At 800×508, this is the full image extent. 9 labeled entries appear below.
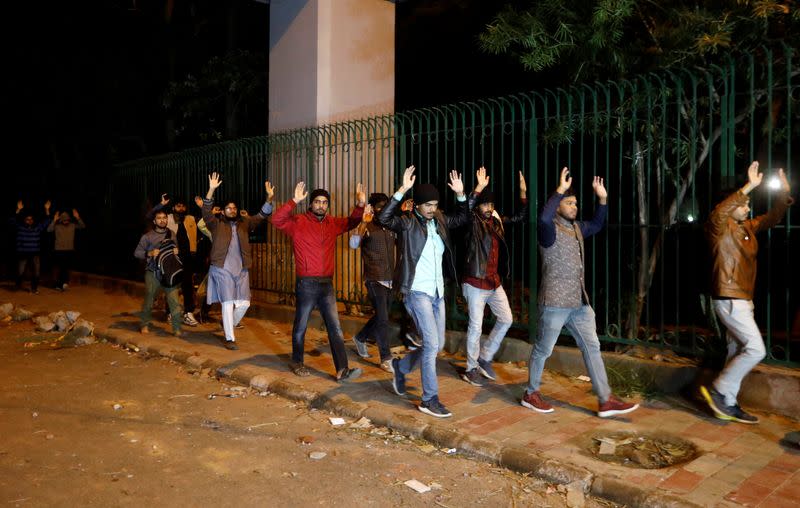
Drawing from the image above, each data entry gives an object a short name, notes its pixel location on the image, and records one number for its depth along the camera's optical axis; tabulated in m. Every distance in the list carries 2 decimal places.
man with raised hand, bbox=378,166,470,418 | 5.82
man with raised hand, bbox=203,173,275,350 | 8.54
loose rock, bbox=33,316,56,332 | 10.29
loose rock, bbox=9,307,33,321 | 11.42
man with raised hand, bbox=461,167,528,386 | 6.79
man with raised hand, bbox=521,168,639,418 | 5.62
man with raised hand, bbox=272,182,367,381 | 6.96
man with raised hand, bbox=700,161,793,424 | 5.37
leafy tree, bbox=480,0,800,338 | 6.82
